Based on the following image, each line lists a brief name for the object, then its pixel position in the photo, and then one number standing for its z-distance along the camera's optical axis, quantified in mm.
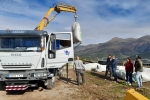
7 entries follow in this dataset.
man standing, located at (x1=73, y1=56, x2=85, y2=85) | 6162
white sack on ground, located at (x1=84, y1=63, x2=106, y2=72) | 9577
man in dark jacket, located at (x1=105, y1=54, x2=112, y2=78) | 7617
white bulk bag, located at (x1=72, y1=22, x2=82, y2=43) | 6209
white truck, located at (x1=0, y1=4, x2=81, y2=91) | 5083
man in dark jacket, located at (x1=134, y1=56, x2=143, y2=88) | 5587
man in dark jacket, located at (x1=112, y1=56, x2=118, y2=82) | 6955
